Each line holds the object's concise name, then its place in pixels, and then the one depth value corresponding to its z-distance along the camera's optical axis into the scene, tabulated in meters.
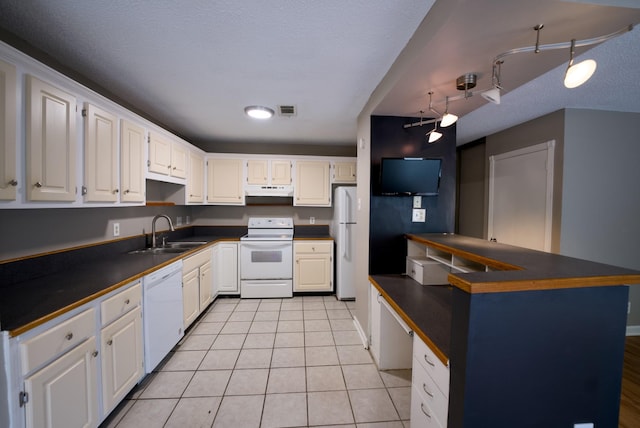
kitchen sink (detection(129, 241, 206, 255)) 2.61
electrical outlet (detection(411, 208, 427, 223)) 2.32
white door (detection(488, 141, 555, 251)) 2.75
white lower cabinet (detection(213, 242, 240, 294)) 3.61
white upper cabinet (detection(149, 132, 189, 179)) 2.44
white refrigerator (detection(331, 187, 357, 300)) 3.49
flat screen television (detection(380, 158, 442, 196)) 2.12
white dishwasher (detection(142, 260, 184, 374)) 1.90
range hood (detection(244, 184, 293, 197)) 3.83
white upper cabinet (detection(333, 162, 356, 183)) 3.91
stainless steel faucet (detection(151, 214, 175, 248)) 2.74
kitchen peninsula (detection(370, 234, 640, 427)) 0.90
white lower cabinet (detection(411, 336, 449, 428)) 1.04
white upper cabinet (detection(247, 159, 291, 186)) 3.82
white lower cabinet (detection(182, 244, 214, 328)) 2.55
